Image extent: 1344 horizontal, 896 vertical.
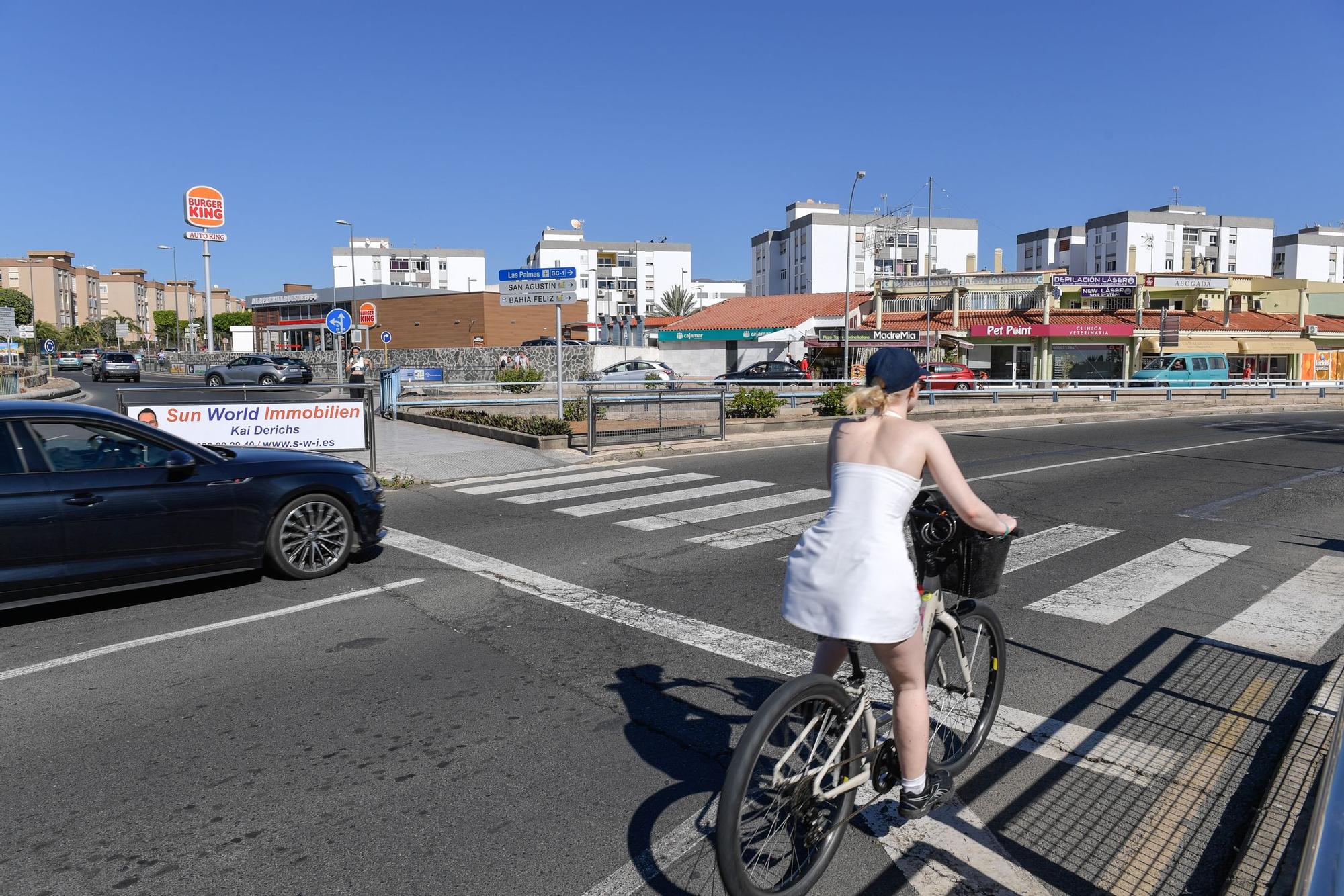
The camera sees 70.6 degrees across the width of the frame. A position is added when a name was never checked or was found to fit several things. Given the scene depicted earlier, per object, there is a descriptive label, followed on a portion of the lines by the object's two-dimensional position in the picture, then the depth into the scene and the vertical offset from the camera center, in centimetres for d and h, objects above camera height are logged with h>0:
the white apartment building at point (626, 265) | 11933 +1374
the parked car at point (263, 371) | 4178 +23
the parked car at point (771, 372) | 3825 -1
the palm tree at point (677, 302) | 9781 +744
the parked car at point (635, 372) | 3878 +3
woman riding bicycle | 312 -56
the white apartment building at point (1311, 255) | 10688 +1284
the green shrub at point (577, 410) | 1966 -78
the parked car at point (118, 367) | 4666 +48
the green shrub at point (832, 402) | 2194 -72
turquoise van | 3831 -7
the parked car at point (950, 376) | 3578 -20
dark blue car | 635 -95
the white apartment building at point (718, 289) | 13300 +1195
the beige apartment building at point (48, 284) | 13888 +1390
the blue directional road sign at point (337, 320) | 2808 +162
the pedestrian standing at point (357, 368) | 2453 +18
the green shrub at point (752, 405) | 2036 -71
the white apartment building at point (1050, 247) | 9969 +1334
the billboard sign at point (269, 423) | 1296 -67
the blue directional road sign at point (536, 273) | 1984 +215
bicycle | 300 -132
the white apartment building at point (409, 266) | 12306 +1437
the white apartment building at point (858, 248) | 8969 +1217
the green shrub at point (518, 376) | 3456 -9
